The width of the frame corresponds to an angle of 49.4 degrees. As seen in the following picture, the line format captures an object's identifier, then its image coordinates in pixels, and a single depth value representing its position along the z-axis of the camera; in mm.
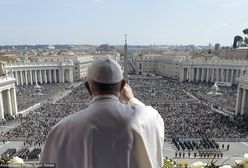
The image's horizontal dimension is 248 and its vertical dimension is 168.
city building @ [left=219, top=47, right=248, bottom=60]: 100938
